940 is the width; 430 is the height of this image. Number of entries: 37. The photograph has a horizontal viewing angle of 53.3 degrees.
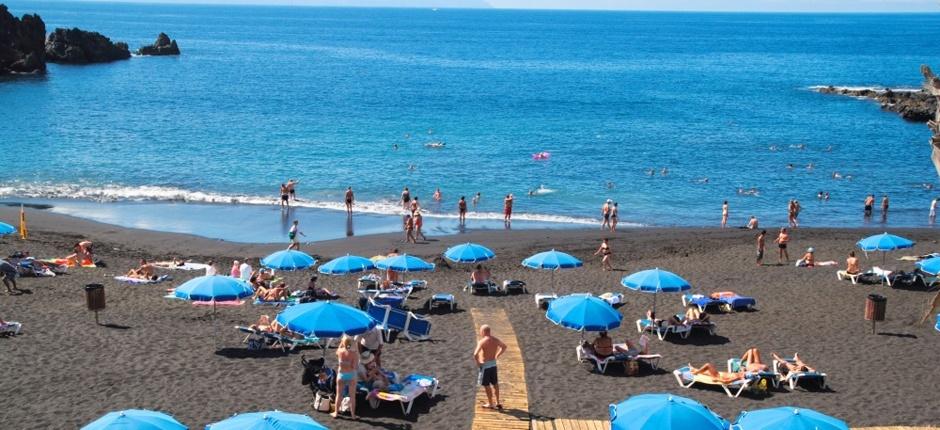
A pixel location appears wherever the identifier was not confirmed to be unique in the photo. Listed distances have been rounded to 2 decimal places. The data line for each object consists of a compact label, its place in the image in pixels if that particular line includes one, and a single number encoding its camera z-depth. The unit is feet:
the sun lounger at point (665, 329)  62.80
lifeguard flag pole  98.99
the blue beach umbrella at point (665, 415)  39.22
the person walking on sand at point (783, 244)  90.22
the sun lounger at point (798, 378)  52.26
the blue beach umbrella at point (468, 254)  75.82
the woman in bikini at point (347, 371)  44.65
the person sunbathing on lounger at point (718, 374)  51.98
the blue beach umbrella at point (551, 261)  73.61
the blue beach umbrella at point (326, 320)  50.01
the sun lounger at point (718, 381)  51.42
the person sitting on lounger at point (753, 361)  52.80
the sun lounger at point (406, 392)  46.65
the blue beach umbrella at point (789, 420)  39.17
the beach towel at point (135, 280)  78.33
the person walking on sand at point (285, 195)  123.75
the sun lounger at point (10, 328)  58.39
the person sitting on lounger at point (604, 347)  55.21
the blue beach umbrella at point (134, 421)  35.76
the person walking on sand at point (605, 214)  115.03
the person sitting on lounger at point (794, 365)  53.16
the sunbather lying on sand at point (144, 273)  80.01
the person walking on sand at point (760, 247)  89.78
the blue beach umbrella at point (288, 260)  73.82
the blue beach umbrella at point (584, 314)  55.26
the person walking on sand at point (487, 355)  45.57
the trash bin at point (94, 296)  60.95
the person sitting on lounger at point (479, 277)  75.72
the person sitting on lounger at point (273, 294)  71.26
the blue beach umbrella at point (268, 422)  36.63
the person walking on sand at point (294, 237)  91.86
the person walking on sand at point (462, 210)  117.08
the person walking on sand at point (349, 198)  121.19
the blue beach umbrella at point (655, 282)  64.03
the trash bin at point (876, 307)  62.75
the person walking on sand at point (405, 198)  122.01
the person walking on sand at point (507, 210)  118.11
